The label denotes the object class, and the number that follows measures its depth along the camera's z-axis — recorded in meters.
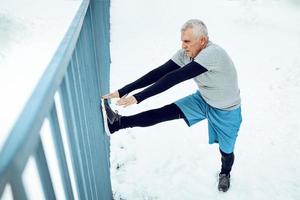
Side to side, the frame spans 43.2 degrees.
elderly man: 2.73
